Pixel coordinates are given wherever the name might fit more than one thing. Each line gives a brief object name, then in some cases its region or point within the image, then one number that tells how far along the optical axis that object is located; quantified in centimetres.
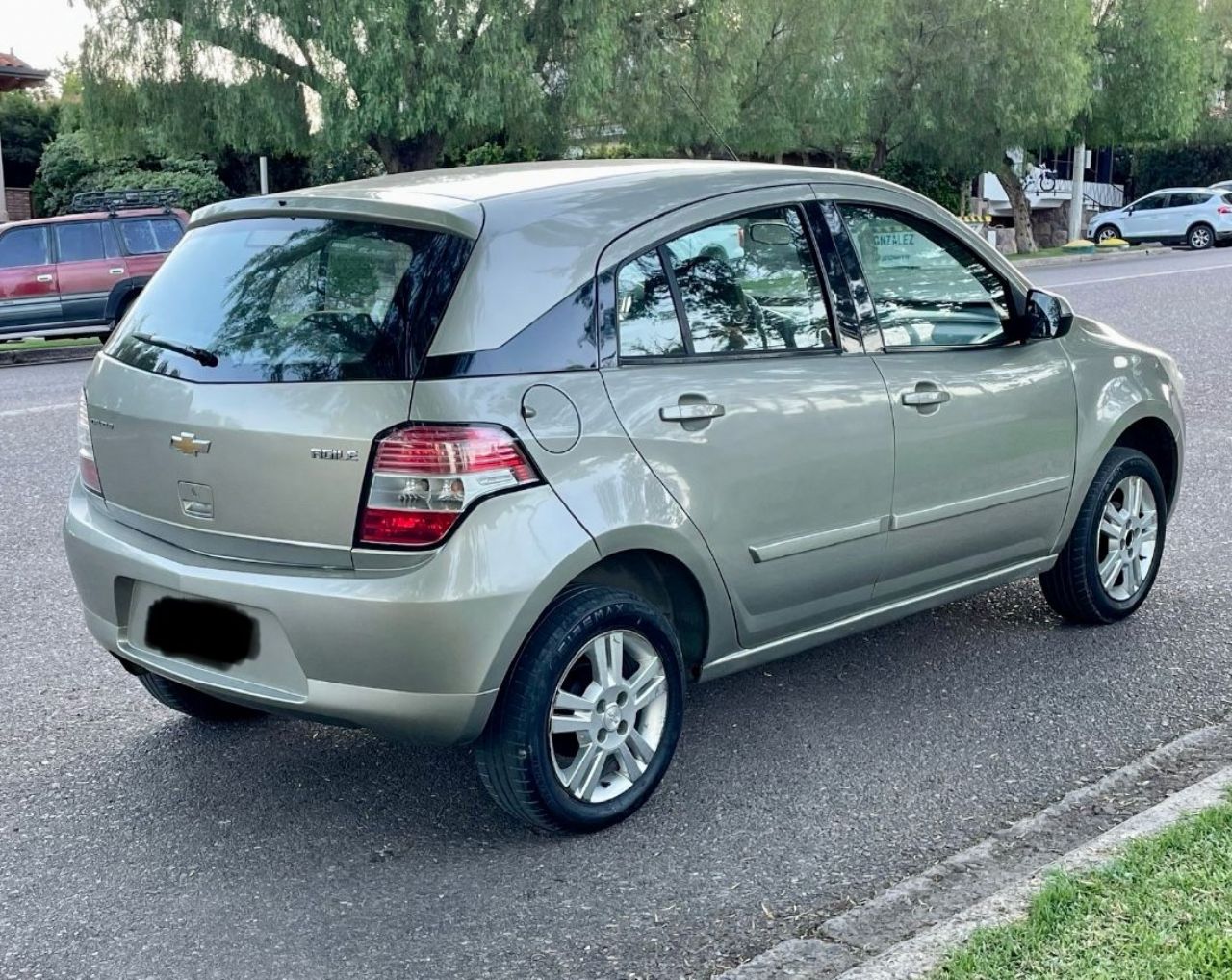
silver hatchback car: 368
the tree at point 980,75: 3431
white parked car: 3856
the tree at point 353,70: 2377
